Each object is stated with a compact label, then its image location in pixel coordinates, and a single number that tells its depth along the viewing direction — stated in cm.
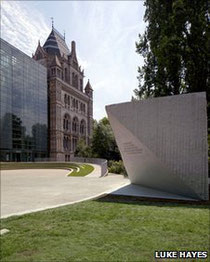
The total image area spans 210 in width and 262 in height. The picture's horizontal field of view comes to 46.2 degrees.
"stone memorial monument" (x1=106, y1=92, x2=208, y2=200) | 937
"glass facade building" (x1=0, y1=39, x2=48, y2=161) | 4903
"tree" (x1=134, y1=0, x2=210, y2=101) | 1709
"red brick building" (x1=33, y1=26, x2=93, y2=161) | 5916
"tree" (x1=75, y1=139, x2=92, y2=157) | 4514
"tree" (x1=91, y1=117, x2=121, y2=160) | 3710
